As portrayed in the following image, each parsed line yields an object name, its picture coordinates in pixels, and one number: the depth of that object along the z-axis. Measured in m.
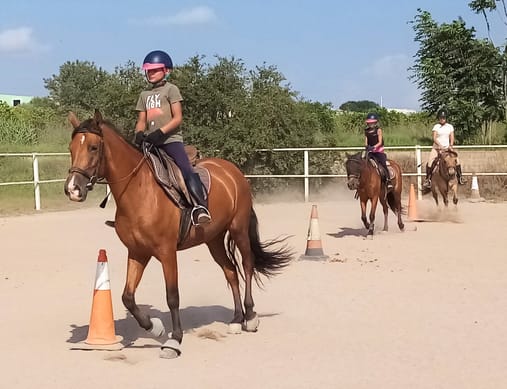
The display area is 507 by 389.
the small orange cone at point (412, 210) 17.02
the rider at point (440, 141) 17.66
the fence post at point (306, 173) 22.44
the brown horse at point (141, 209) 6.00
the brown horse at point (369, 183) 13.73
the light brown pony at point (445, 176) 17.16
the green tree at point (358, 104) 93.76
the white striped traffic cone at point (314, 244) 11.28
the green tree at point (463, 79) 30.23
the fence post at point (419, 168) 22.14
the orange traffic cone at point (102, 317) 6.41
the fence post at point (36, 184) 19.84
